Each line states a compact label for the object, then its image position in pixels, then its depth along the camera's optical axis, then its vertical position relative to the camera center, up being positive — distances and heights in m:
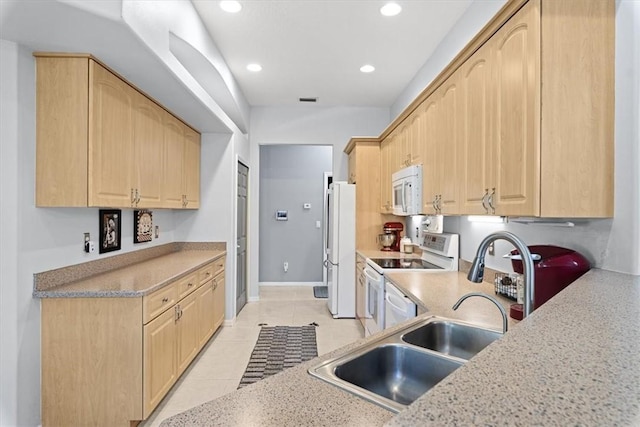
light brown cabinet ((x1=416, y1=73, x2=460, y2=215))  2.40 +0.48
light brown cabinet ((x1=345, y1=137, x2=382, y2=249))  4.72 +0.27
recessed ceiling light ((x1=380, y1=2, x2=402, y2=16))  2.87 +1.65
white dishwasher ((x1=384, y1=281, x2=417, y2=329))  2.25 -0.63
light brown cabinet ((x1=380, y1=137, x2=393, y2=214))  4.33 +0.45
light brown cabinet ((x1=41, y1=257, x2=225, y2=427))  2.11 -0.89
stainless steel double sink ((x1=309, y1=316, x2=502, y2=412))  1.14 -0.52
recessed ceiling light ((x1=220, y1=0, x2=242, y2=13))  2.82 +1.64
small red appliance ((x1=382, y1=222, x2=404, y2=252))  4.60 -0.22
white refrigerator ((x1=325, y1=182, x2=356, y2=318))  4.63 -0.48
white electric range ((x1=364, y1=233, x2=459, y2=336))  2.67 -0.50
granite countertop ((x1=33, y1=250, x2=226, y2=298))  2.13 -0.47
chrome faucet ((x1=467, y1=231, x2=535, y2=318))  1.24 -0.18
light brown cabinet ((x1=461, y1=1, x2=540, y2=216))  1.57 +0.46
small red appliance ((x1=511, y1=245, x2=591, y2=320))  1.53 -0.25
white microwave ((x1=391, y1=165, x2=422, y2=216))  3.14 +0.21
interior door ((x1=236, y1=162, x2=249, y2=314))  4.86 -0.38
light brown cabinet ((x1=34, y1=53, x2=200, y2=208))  2.12 +0.49
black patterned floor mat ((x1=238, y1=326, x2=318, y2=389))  3.14 -1.38
